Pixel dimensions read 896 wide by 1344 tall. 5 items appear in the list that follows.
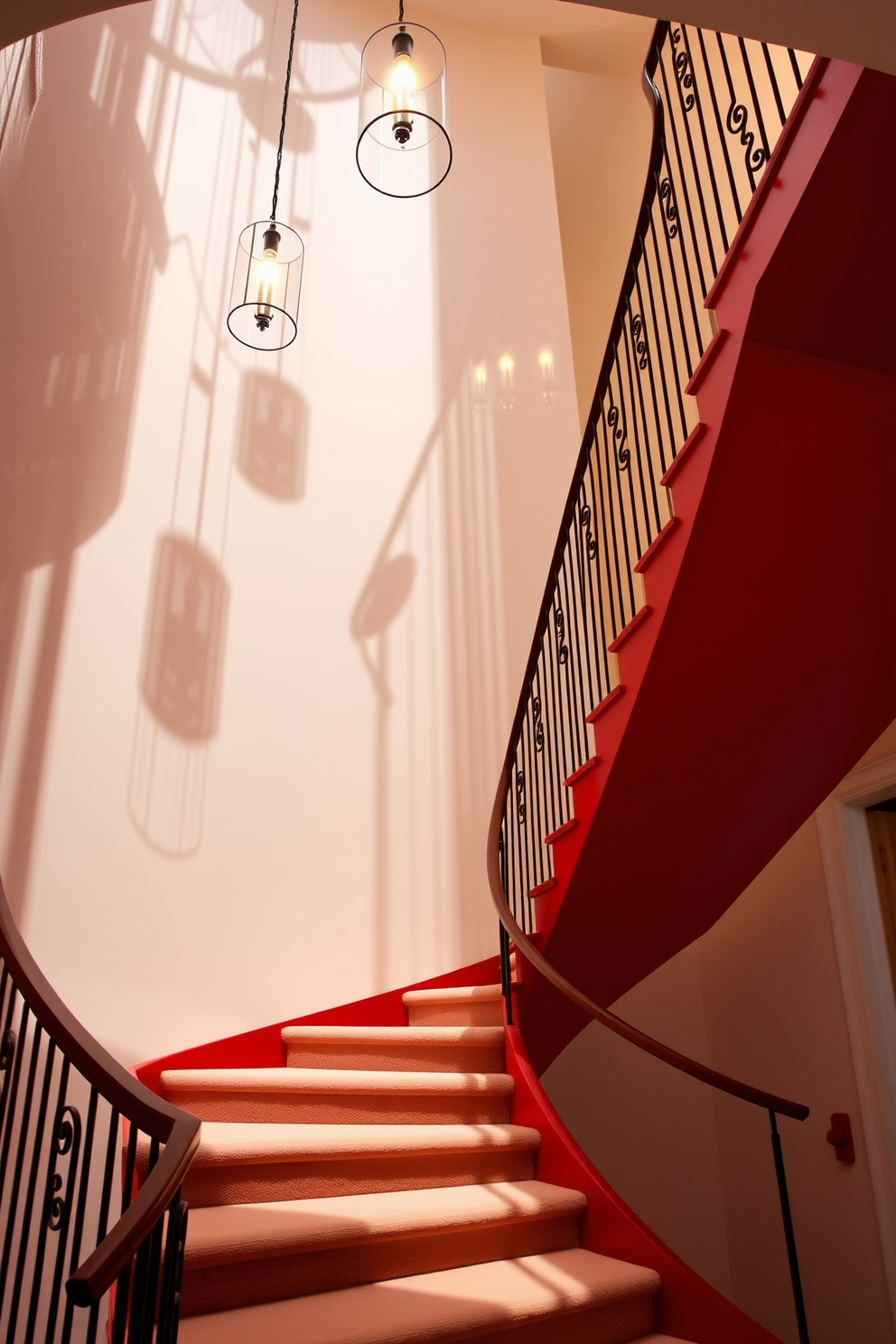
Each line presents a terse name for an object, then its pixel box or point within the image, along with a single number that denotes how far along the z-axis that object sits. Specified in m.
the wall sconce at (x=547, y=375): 6.25
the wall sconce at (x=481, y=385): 6.07
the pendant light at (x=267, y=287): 4.55
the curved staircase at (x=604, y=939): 2.40
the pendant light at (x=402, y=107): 3.30
